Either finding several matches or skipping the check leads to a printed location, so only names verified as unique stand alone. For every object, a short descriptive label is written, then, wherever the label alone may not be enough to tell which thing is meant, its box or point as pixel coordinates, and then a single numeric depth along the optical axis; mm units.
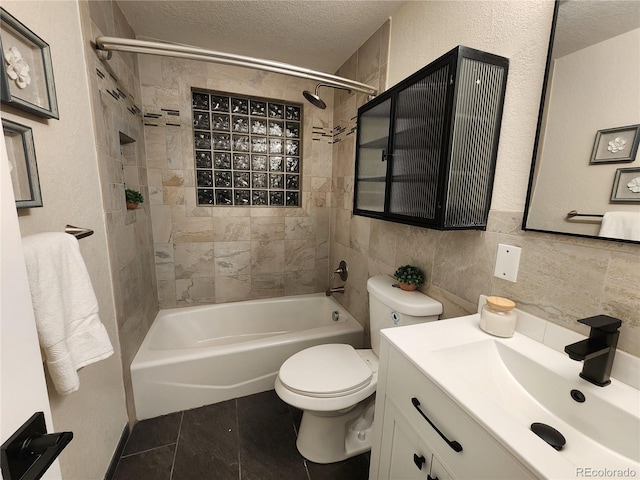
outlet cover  927
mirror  661
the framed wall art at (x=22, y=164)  679
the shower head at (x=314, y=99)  1537
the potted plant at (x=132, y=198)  1570
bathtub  1560
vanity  540
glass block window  2098
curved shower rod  1173
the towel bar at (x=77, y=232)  852
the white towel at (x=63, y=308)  639
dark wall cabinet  917
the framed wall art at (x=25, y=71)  659
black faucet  651
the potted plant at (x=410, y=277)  1309
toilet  1179
